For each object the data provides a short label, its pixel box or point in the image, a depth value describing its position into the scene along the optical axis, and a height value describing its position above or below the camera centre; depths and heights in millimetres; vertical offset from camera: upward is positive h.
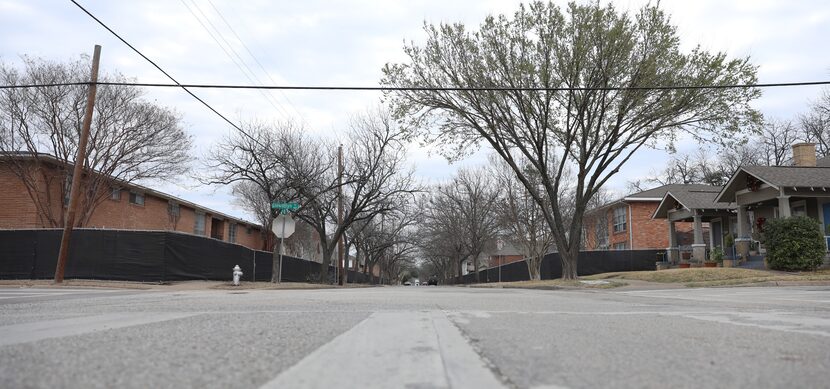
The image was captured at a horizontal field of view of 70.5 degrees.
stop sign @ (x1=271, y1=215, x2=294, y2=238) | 22219 +1799
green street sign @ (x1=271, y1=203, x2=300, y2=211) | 22859 +2625
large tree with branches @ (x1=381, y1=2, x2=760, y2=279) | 20969 +7196
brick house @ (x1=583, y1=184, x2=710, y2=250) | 42438 +3983
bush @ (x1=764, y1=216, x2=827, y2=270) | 22312 +1435
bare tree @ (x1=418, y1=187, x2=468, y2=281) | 48438 +4132
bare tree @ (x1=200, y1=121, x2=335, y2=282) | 28809 +5491
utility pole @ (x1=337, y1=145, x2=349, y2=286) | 32162 +4721
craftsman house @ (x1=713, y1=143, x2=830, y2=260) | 24828 +3924
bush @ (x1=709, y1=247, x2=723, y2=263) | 29020 +1259
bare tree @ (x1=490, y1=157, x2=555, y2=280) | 36000 +3585
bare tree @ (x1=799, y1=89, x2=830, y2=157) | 41500 +10950
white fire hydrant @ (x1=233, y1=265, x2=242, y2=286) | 21797 +10
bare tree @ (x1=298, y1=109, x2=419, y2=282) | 32375 +4748
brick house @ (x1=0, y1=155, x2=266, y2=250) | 27172 +3547
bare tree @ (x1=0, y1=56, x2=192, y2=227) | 25016 +6020
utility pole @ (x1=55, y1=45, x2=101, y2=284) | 19125 +3108
